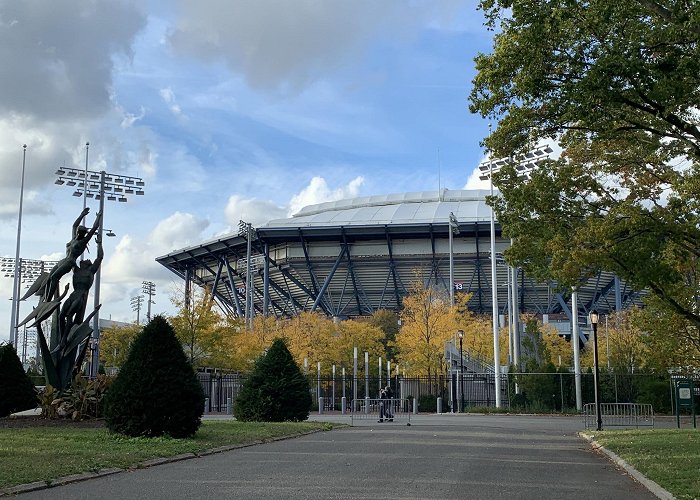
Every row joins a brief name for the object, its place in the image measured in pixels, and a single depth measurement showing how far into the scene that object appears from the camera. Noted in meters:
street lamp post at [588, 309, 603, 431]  26.08
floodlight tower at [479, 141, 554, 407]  41.19
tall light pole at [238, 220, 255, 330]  68.78
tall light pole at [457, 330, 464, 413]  42.77
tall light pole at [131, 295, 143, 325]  101.60
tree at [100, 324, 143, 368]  56.48
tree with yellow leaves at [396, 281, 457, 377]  51.28
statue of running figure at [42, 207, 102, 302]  25.12
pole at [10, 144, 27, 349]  60.47
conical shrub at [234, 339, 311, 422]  27.73
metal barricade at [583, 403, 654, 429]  30.28
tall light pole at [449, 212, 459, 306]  60.25
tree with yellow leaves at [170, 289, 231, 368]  45.06
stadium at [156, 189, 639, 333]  83.94
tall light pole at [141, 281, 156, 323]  92.44
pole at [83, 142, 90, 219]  47.09
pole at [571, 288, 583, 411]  40.28
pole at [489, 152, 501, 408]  41.00
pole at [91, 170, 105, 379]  42.83
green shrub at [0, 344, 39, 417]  24.53
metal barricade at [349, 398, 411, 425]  32.39
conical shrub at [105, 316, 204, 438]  18.00
